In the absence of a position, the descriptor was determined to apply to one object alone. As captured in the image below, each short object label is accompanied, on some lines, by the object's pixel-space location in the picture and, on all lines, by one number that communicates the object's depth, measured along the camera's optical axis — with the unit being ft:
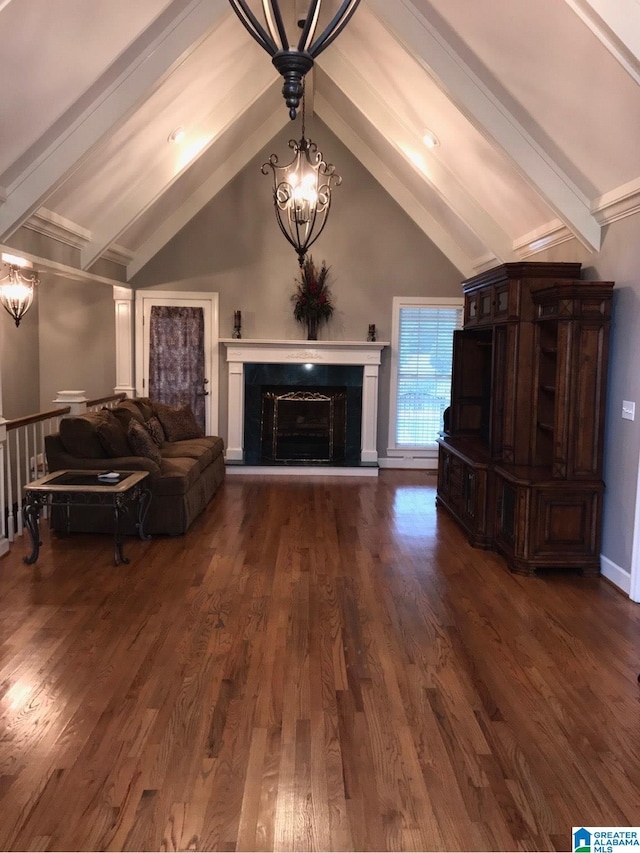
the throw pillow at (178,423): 23.80
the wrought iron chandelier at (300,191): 16.76
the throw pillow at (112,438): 18.28
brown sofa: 18.19
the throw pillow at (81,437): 18.17
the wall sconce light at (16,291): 22.08
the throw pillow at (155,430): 21.88
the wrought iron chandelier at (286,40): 5.93
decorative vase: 28.14
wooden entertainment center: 15.46
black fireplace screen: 28.60
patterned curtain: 28.63
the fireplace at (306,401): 28.02
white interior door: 28.53
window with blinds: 29.14
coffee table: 15.70
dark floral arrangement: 27.96
